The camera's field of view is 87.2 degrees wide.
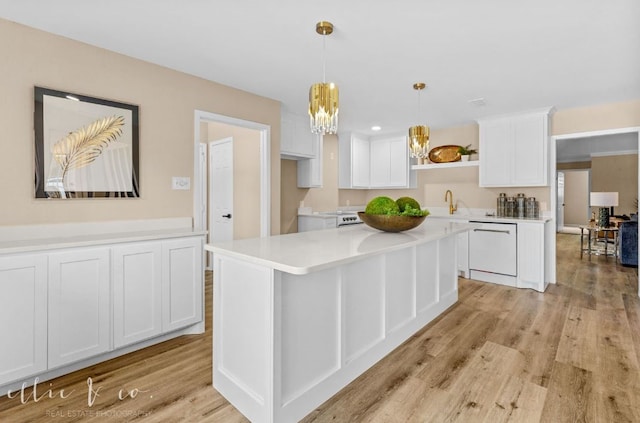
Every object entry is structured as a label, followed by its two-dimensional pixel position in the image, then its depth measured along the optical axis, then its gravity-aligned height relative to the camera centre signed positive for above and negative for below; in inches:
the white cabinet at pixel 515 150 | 165.0 +30.2
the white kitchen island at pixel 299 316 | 62.7 -23.2
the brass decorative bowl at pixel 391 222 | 92.3 -3.8
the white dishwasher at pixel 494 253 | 164.4 -22.6
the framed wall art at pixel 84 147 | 91.0 +17.9
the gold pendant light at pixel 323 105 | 77.2 +23.7
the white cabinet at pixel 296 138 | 174.9 +38.3
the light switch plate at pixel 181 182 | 117.4 +9.2
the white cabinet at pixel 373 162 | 226.1 +31.8
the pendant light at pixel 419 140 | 113.3 +23.1
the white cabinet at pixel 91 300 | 74.9 -23.8
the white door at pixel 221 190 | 185.2 +10.4
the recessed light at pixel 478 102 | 150.8 +49.2
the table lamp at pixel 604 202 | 251.4 +4.9
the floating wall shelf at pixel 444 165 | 190.5 +26.3
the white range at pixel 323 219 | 198.8 -6.7
